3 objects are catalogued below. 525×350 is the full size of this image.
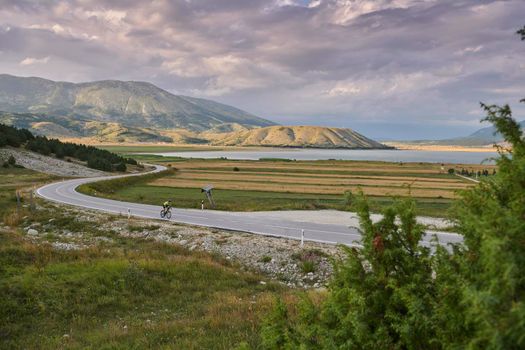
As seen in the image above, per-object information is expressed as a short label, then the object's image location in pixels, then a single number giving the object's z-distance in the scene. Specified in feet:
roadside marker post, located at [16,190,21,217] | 126.03
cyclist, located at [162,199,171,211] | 118.81
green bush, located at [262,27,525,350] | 9.84
